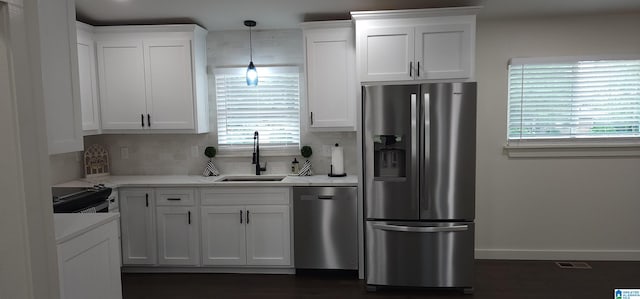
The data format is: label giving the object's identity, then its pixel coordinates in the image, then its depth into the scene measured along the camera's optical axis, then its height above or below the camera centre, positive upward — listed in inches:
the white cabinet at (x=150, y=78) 148.3 +17.2
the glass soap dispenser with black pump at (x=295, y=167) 161.6 -17.2
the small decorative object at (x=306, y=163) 157.6 -15.6
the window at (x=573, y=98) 149.8 +7.5
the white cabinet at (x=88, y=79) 143.0 +16.5
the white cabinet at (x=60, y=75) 76.9 +10.0
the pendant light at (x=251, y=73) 148.3 +18.1
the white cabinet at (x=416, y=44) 128.5 +24.2
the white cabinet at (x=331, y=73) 142.9 +17.0
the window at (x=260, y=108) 162.7 +6.1
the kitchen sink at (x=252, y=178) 156.3 -21.0
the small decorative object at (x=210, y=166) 161.1 -16.4
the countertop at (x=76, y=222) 74.1 -19.0
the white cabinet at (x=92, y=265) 74.3 -27.1
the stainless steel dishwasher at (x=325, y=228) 138.2 -35.5
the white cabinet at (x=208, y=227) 143.4 -35.8
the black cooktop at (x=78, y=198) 104.4 -20.1
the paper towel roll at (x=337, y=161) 152.3 -14.3
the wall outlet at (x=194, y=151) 165.9 -10.7
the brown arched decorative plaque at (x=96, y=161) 158.2 -13.6
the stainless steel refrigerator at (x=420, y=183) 123.5 -19.0
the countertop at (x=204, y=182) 140.3 -20.1
